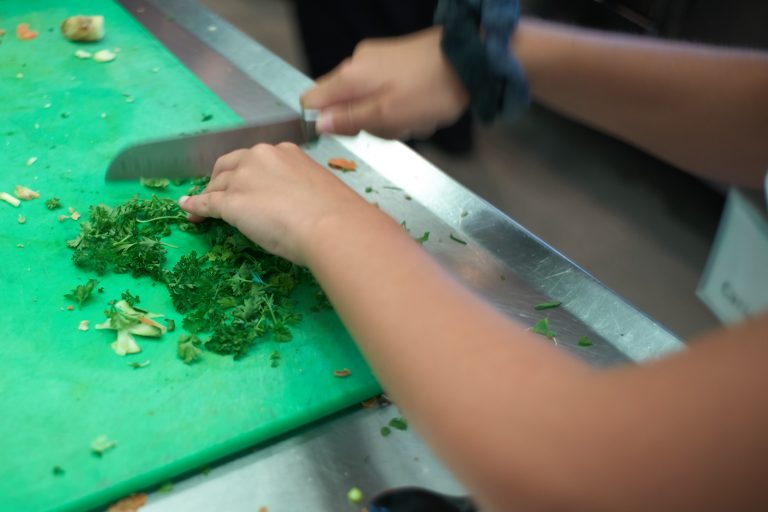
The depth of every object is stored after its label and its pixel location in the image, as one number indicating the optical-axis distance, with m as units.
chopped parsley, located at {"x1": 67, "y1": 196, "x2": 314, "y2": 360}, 1.04
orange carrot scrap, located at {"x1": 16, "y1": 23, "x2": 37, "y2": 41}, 1.75
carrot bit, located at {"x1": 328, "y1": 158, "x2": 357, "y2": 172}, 1.45
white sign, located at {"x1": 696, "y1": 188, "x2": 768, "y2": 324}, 1.06
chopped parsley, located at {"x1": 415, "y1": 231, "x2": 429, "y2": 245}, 1.28
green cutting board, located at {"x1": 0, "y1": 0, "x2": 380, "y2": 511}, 0.87
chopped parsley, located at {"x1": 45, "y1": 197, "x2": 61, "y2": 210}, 1.25
